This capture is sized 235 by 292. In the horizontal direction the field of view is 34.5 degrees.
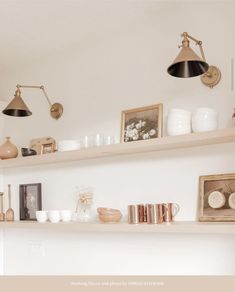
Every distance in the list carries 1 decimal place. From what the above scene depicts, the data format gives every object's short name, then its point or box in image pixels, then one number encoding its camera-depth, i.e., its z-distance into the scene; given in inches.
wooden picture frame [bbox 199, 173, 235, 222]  76.2
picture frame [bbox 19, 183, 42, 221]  113.1
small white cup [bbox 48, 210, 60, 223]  100.4
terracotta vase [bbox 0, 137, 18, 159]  113.6
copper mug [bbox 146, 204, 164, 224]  82.4
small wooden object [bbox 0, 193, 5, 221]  116.9
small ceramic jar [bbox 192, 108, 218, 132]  77.0
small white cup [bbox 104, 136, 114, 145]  91.7
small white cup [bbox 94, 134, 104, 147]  94.3
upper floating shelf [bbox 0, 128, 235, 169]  74.7
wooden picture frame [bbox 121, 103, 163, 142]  87.4
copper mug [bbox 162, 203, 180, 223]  82.8
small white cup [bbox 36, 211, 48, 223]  103.1
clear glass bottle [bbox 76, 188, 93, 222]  99.0
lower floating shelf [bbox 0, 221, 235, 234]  70.6
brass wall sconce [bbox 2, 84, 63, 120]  101.0
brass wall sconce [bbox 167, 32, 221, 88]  71.6
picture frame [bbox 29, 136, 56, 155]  111.4
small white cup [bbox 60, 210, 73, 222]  100.3
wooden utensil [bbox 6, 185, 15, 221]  115.5
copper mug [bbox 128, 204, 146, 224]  85.3
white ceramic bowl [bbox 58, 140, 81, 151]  99.8
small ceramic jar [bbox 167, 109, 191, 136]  80.2
